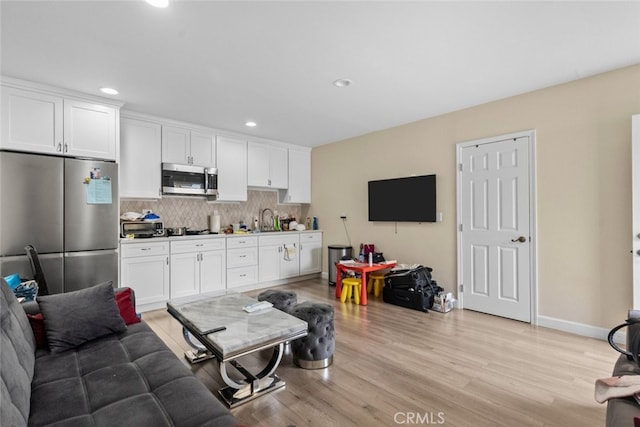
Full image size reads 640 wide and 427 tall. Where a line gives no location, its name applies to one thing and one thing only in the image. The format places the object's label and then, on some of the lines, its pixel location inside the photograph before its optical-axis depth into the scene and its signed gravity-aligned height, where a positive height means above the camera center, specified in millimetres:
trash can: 5270 -662
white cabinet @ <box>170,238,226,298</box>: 4156 -692
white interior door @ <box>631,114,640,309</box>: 2658 +128
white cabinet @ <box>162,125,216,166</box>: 4332 +1029
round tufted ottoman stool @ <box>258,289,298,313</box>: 2928 -793
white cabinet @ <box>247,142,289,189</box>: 5277 +888
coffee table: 1883 -750
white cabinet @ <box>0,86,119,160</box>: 2951 +956
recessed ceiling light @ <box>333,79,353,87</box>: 3049 +1330
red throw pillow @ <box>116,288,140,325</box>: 2291 -674
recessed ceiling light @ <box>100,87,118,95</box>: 3191 +1325
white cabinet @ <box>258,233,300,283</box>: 5105 -686
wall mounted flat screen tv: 4254 +238
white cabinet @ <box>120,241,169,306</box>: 3740 -655
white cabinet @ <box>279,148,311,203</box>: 5863 +728
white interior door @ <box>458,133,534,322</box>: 3449 -135
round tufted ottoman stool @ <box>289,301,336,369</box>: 2469 -1012
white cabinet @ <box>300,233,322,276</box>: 5645 -681
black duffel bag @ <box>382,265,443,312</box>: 3902 -949
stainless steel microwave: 4305 +535
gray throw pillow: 1864 -627
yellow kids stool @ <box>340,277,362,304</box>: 4262 -1014
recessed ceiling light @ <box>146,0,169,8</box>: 1897 +1319
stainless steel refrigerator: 2918 +3
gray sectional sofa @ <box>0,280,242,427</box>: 1234 -792
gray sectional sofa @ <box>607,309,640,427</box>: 1178 -775
